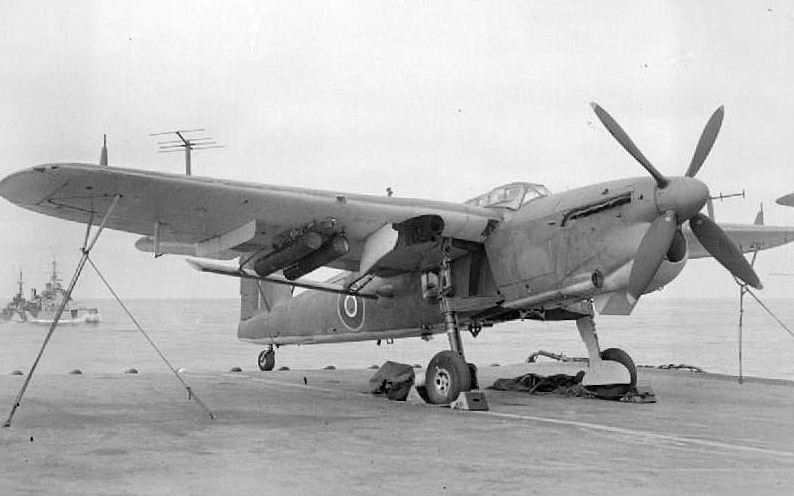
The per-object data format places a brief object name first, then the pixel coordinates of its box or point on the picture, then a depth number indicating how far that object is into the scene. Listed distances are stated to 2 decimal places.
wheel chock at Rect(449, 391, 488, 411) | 12.30
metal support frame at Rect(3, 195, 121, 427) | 9.54
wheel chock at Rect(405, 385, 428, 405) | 13.32
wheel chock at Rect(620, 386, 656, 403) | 13.80
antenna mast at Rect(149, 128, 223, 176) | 14.07
